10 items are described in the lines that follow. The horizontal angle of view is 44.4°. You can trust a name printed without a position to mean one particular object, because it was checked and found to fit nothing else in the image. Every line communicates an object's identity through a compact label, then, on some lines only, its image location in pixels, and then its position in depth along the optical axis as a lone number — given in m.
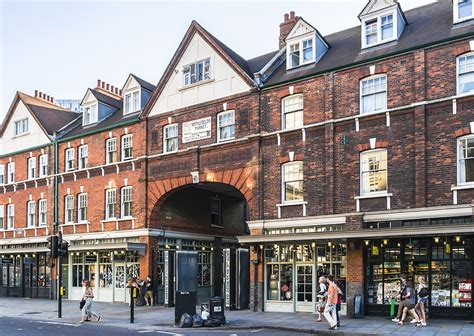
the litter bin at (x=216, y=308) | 20.25
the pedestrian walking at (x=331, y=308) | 18.66
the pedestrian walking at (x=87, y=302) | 22.34
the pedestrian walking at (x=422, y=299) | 18.83
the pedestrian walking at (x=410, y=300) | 18.95
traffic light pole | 23.95
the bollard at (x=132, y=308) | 21.13
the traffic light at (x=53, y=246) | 23.91
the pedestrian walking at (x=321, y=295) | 21.13
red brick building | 20.64
